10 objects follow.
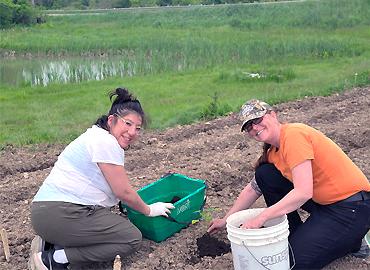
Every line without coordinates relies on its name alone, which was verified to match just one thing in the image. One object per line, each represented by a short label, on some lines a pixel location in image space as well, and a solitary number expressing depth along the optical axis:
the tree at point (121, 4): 45.75
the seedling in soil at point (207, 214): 4.35
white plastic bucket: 3.08
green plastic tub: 3.98
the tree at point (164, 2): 45.75
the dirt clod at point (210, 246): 3.93
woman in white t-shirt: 3.57
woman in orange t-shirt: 3.22
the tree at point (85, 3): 48.91
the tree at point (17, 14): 31.08
